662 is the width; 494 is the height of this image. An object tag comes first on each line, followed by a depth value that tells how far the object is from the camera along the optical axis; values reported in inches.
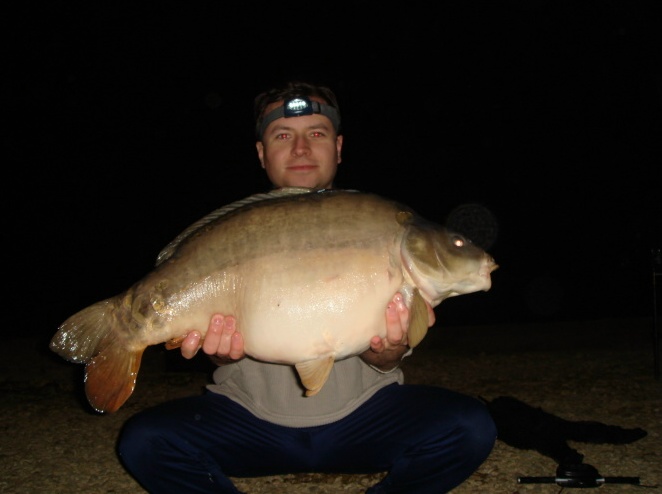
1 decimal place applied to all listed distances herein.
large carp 76.3
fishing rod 93.5
